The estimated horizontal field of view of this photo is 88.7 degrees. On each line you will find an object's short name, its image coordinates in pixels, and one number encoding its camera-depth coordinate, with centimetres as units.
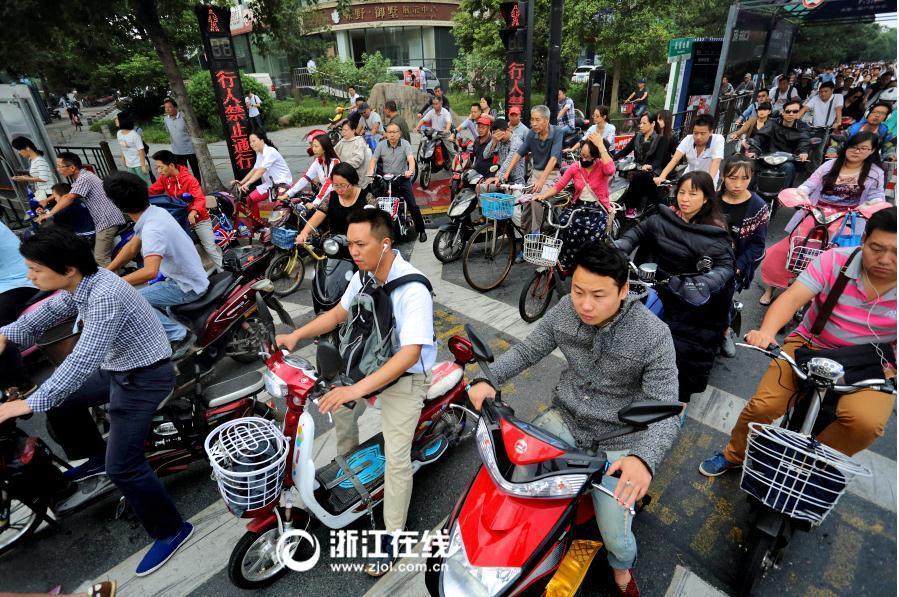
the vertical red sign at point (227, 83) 870
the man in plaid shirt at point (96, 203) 533
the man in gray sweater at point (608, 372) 200
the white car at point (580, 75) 2923
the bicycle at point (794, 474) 197
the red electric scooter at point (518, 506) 186
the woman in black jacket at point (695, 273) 305
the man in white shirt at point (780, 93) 1315
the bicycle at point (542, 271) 450
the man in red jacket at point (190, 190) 581
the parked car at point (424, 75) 2697
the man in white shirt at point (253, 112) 1271
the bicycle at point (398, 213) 678
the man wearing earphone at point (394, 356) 234
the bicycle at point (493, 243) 557
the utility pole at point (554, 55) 931
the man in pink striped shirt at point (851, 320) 229
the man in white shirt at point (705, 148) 609
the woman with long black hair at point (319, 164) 647
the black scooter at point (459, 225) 614
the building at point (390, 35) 3234
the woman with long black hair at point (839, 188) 454
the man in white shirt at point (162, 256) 349
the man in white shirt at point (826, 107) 988
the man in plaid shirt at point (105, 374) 232
